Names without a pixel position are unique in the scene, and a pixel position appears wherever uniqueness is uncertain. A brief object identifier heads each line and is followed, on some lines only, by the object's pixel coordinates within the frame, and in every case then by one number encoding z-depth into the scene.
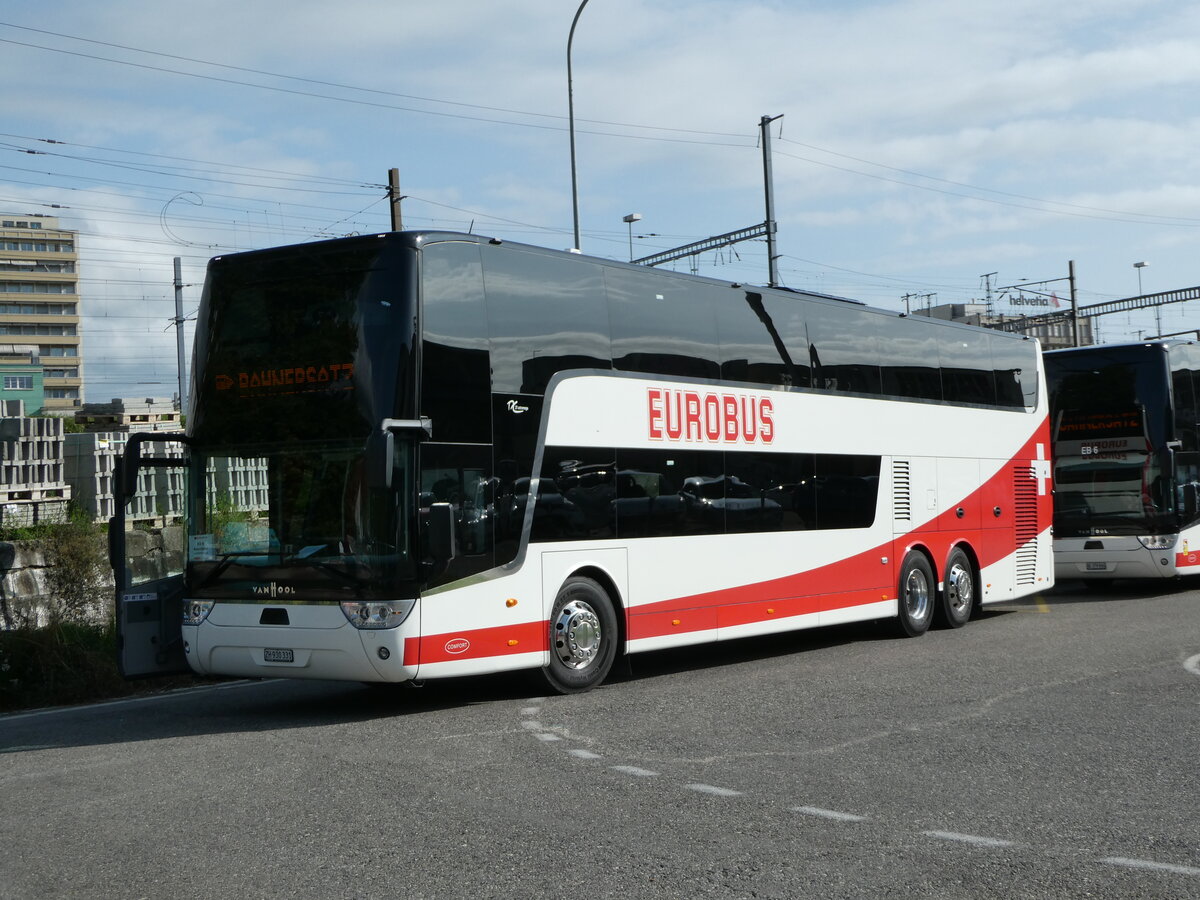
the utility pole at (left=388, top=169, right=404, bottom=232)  28.58
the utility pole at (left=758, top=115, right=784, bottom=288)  29.77
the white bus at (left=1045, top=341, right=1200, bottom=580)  21.73
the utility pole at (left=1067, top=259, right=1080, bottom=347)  60.00
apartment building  132.50
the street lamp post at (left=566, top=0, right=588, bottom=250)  28.11
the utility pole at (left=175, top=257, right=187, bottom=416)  49.77
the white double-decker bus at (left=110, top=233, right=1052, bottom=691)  10.70
